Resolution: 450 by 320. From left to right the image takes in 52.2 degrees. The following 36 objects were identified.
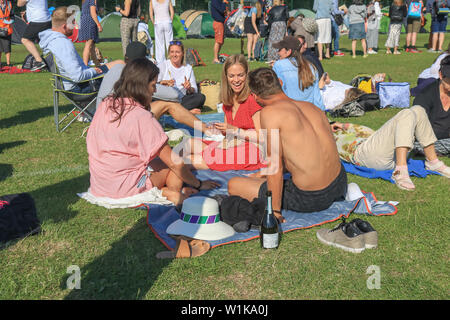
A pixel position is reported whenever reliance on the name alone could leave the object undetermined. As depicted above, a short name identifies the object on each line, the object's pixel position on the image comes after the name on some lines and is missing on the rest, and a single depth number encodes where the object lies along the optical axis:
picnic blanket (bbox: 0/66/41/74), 15.19
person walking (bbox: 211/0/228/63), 15.16
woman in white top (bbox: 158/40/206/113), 8.22
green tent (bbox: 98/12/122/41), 28.65
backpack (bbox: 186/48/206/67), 15.19
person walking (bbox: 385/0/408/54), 18.14
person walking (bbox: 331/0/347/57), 17.80
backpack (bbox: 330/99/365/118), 8.49
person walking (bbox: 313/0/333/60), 16.39
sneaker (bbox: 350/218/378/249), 3.84
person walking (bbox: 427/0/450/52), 16.70
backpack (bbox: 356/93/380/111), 8.77
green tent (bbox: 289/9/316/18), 29.62
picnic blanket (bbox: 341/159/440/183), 5.54
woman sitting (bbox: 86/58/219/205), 4.40
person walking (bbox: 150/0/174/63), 12.10
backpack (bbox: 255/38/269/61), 16.64
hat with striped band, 4.02
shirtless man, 3.97
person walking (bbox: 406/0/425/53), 18.81
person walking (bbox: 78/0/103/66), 10.95
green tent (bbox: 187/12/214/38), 28.45
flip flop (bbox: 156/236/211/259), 3.75
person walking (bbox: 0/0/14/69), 13.85
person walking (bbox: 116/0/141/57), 11.93
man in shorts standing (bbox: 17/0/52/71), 11.05
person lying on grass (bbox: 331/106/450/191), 5.23
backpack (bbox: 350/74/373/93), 9.55
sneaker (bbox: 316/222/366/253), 3.77
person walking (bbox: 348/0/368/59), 17.42
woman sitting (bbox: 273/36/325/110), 6.81
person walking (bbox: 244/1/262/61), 16.19
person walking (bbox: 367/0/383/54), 18.34
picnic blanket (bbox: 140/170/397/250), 4.07
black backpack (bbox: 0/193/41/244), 4.04
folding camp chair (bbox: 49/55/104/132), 7.29
